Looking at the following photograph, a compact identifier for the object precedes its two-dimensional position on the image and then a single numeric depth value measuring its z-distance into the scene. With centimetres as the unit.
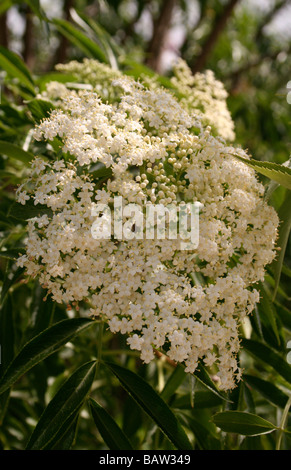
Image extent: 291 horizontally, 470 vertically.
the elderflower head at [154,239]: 50
